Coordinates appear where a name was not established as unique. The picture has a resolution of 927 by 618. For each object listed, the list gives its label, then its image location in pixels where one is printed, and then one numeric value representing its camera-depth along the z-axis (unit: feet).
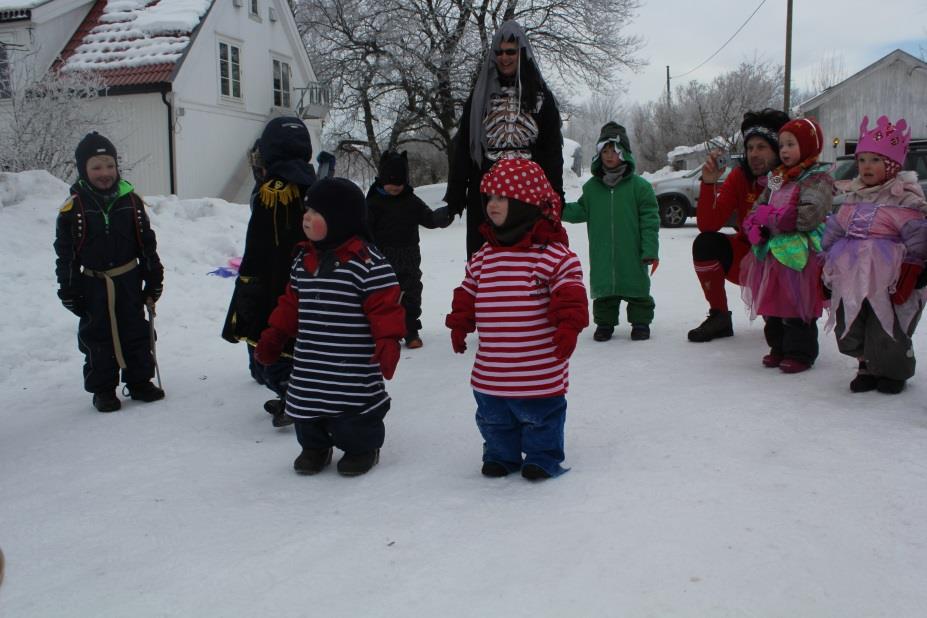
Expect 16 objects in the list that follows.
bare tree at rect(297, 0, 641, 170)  83.46
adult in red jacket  18.21
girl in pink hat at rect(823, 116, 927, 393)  14.30
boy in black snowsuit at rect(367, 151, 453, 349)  21.27
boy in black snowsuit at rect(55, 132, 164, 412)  16.66
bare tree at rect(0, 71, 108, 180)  45.27
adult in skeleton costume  18.28
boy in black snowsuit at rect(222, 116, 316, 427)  14.90
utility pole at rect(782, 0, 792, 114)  81.10
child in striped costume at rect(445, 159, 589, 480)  11.45
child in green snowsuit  20.65
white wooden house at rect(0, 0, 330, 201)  67.87
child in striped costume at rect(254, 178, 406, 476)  12.21
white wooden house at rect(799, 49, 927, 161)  115.03
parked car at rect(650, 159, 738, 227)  62.23
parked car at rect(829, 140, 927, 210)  40.63
